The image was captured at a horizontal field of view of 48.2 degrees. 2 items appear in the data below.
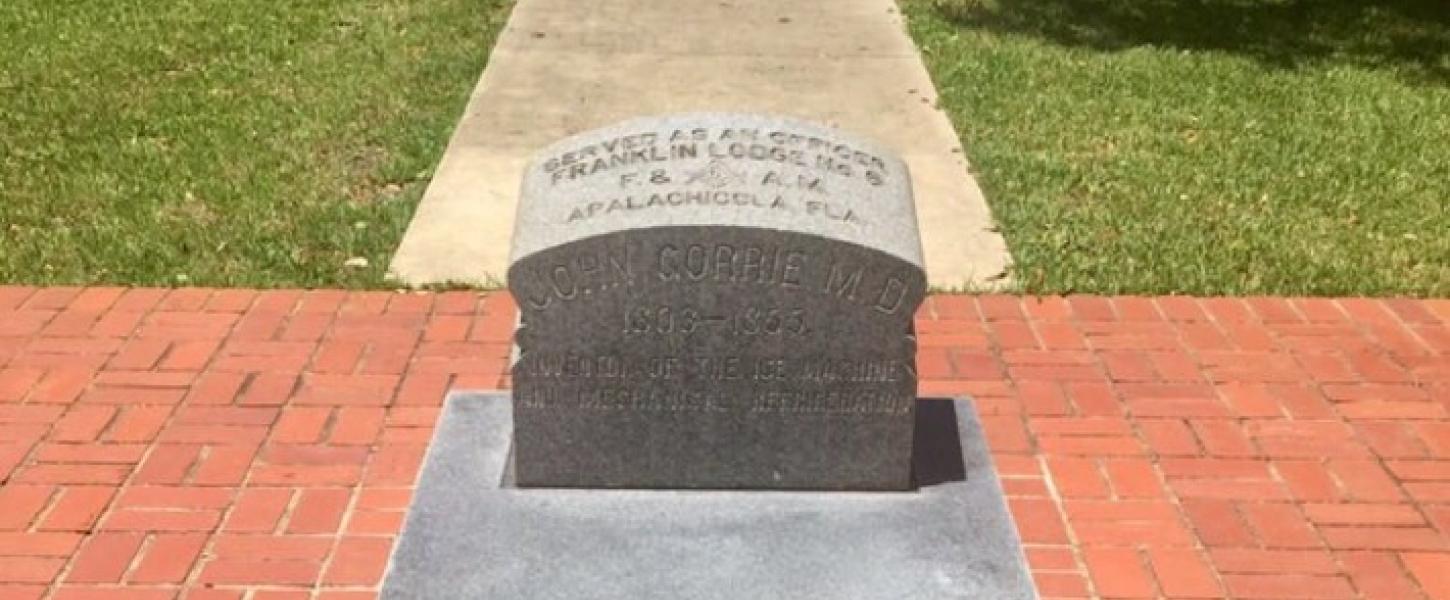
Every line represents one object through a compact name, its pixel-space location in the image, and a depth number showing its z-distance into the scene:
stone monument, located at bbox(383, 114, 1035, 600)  3.41
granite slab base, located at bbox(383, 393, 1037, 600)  3.38
